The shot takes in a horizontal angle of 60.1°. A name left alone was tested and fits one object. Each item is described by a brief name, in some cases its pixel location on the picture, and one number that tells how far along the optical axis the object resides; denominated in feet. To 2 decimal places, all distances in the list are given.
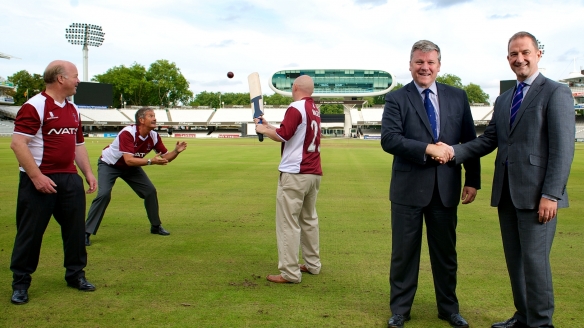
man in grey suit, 12.43
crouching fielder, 24.82
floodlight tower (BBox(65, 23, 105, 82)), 292.40
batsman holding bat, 17.85
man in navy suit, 13.91
